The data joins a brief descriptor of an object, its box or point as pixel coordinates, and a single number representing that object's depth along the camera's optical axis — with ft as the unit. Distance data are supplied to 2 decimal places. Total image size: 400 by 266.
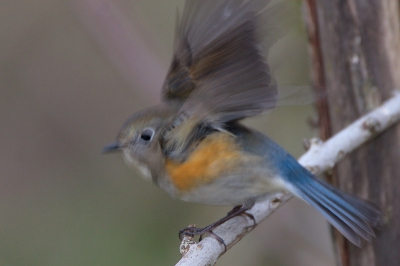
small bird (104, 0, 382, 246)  15.66
